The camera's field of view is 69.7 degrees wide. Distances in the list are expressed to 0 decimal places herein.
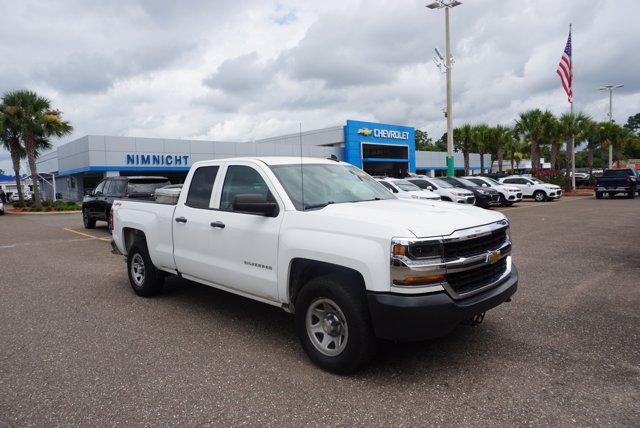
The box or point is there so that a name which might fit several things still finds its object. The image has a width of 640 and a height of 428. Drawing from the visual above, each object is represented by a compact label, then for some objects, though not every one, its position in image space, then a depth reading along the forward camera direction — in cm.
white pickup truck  336
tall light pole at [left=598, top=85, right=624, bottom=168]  4727
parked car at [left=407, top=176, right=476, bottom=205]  1964
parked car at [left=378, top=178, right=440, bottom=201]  1651
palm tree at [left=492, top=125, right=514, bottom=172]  5047
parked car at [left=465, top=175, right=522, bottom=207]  2331
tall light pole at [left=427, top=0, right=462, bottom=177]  2677
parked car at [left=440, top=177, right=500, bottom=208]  2186
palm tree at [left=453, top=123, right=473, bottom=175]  5099
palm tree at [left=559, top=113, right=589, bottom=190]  3678
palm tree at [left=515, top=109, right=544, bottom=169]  3816
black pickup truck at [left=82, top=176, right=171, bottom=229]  1323
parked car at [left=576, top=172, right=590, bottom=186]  4332
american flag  2967
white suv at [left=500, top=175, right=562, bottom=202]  2658
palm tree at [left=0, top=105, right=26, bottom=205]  2738
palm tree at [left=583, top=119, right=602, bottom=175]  4082
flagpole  3669
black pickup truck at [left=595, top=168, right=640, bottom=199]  2619
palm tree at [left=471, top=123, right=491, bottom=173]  5053
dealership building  3419
